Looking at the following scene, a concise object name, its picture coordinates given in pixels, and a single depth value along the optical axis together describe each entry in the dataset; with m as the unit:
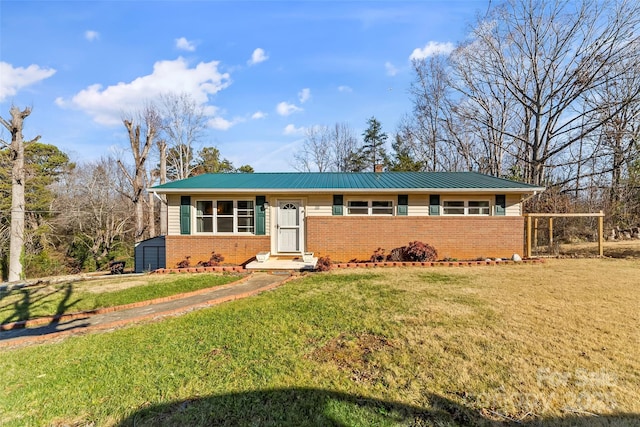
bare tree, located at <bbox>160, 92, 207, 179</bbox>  26.19
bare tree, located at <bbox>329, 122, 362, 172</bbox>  32.72
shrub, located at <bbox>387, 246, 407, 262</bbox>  10.58
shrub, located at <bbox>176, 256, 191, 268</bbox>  10.76
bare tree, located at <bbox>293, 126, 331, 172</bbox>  32.44
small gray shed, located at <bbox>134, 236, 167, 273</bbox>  12.74
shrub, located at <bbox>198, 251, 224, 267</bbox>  10.68
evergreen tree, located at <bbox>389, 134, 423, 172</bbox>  21.88
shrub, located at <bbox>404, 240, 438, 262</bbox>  10.34
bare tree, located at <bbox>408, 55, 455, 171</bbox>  25.98
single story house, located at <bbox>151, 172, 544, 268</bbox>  10.89
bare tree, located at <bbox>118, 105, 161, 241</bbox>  16.55
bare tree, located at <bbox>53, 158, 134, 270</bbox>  19.53
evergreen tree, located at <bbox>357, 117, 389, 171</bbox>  33.09
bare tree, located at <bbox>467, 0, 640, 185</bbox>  16.95
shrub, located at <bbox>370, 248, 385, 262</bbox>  10.76
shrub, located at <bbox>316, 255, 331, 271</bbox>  9.38
